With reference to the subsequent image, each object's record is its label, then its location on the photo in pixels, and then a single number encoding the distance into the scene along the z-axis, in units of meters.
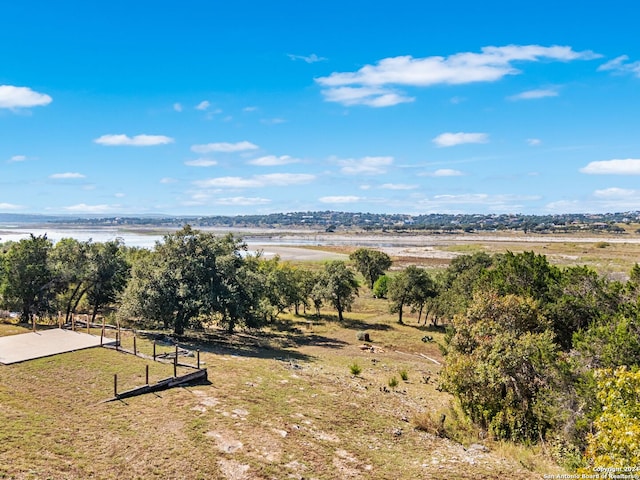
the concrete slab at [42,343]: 24.75
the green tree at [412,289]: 57.88
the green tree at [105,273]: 40.19
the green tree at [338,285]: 60.81
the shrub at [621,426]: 7.67
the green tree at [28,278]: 36.06
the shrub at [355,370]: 30.33
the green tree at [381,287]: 82.69
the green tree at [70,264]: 38.25
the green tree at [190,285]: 35.88
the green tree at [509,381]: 18.30
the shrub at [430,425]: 19.97
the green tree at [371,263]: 86.75
